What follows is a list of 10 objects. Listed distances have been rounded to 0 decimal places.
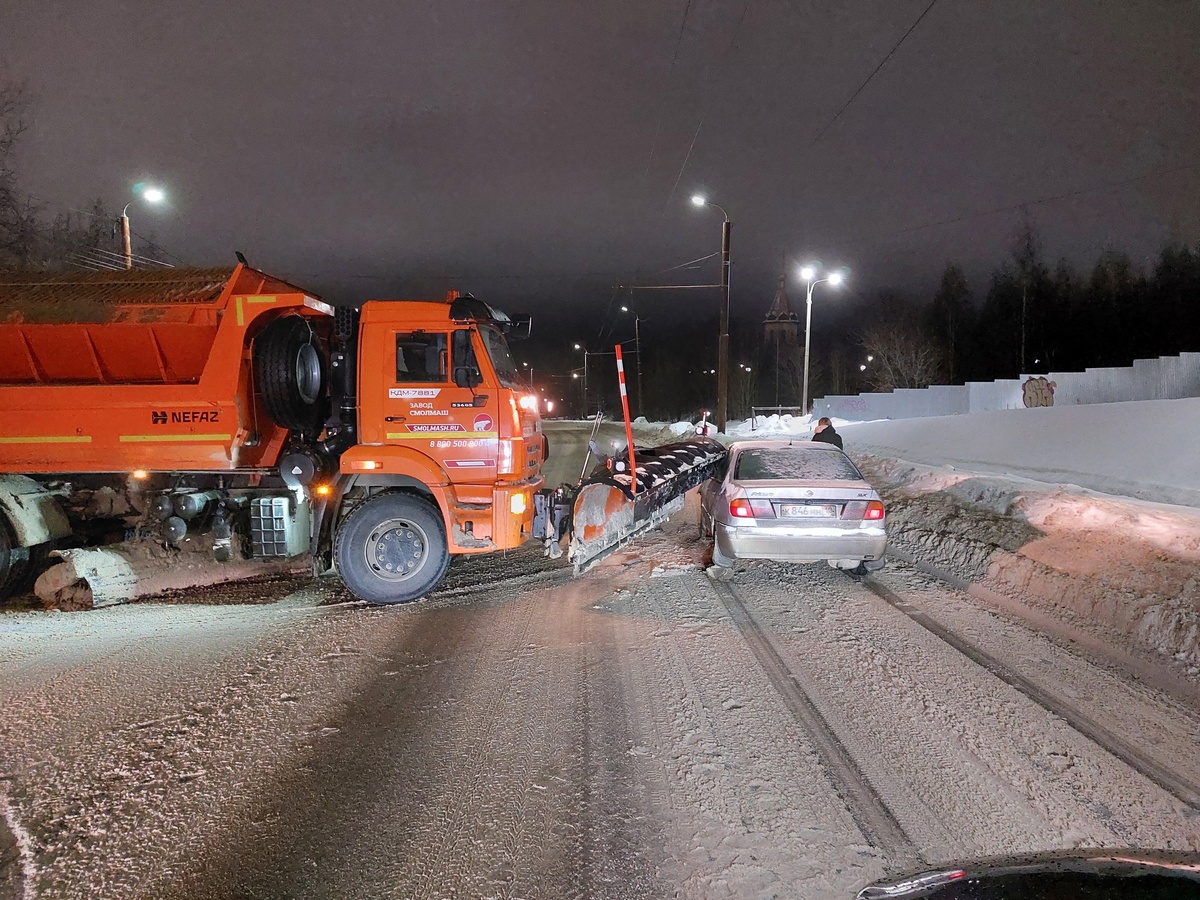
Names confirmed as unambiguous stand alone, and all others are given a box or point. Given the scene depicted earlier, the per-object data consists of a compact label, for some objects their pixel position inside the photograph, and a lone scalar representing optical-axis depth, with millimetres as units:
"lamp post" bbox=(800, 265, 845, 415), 27109
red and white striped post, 7986
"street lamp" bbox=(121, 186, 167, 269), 18422
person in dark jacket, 11656
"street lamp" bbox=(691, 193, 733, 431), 25266
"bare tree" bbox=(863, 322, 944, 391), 49688
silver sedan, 7434
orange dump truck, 7258
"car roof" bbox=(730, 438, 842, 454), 8648
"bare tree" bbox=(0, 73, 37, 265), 23030
